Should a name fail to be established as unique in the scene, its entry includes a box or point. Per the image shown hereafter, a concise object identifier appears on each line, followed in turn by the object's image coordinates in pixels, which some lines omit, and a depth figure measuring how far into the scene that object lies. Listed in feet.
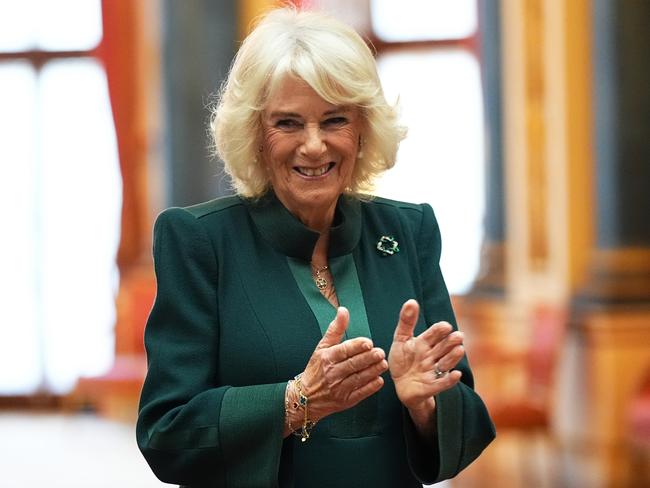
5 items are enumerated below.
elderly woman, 15.10
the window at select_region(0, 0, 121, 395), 88.58
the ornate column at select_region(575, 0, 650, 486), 43.45
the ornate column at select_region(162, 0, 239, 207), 65.31
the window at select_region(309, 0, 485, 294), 78.69
